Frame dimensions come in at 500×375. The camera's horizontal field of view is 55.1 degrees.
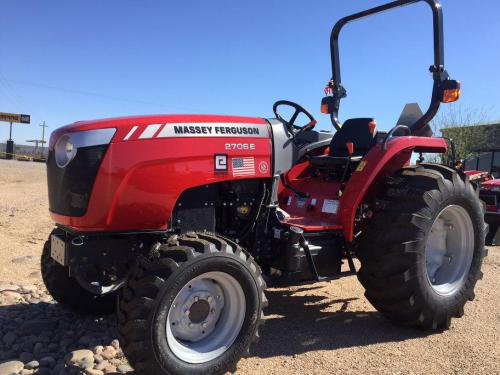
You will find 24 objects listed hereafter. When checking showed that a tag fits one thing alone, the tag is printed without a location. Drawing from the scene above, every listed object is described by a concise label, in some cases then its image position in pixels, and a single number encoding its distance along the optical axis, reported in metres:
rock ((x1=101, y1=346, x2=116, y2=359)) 3.15
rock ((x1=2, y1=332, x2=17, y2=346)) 3.30
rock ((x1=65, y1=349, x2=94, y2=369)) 2.97
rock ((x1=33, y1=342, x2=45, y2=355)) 3.19
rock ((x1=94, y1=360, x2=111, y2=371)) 2.95
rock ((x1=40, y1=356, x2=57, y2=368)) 2.99
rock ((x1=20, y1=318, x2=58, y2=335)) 3.48
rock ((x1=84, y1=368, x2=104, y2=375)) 2.85
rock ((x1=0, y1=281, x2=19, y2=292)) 4.39
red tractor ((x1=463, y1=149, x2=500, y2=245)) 7.10
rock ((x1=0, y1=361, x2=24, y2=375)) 2.84
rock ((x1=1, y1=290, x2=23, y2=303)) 4.16
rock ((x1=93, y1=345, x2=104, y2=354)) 3.20
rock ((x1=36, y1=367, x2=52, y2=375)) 2.88
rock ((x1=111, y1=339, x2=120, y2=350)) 3.31
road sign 52.72
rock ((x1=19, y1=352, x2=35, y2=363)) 3.04
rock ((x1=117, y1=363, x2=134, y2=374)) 2.95
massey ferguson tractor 2.83
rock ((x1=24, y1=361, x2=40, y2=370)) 2.94
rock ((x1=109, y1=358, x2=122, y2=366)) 3.05
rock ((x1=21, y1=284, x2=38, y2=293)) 4.41
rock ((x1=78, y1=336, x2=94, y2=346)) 3.36
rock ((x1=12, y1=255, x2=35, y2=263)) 5.46
